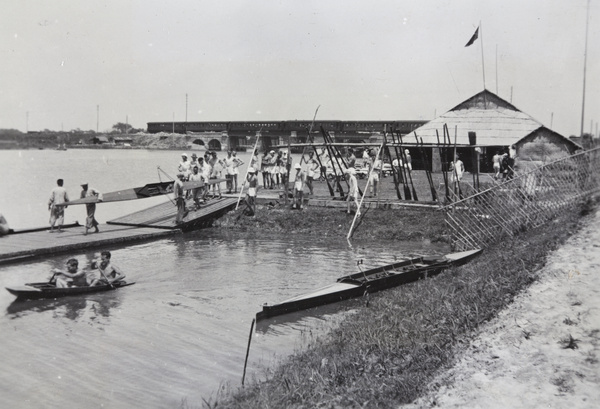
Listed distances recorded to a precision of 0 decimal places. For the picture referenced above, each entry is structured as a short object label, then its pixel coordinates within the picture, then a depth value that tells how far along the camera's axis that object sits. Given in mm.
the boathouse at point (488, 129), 32062
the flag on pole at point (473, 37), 24828
